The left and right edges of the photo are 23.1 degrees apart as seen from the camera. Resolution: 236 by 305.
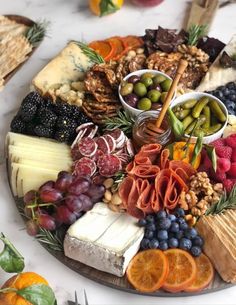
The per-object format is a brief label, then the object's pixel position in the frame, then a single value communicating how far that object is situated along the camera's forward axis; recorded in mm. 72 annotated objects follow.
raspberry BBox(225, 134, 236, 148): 1738
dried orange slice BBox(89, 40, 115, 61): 2105
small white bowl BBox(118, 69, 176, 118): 1857
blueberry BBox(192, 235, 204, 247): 1565
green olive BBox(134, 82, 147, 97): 1884
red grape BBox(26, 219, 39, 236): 1630
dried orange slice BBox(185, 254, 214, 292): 1518
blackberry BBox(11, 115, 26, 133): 1857
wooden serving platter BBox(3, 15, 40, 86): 2262
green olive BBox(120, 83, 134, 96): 1888
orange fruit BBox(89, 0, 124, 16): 2291
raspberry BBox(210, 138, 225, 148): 1747
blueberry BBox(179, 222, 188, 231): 1589
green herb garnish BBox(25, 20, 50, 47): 2203
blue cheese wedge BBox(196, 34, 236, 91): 1964
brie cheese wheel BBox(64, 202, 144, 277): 1520
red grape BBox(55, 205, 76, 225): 1594
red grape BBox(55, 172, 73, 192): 1620
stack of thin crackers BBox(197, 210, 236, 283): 1494
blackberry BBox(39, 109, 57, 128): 1809
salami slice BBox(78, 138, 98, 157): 1744
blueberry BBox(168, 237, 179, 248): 1567
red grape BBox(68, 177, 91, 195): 1607
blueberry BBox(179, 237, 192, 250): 1561
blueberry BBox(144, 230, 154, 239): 1582
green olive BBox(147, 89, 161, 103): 1873
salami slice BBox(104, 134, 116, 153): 1764
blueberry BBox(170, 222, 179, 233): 1583
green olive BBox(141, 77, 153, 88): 1902
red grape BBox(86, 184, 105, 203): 1642
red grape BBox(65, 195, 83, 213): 1588
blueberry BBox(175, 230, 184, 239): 1580
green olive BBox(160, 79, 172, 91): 1909
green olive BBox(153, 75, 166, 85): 1916
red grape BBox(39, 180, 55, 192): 1624
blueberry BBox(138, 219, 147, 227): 1593
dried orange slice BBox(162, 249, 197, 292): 1503
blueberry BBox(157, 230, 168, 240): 1573
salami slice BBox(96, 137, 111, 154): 1758
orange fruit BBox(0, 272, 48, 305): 1418
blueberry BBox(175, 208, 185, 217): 1610
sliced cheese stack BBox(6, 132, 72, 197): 1710
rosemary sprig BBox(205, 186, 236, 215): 1631
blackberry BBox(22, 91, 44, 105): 1841
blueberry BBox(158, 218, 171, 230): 1581
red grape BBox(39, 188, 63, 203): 1594
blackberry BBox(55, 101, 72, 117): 1832
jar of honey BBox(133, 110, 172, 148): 1755
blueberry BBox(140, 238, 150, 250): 1574
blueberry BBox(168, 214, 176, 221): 1596
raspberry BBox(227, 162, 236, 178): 1696
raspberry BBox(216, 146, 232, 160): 1714
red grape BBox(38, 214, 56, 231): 1600
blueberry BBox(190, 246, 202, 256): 1551
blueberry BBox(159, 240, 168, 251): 1564
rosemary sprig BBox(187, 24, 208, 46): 2078
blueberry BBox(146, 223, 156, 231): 1586
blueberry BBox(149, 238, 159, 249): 1565
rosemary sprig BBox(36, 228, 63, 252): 1617
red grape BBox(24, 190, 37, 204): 1650
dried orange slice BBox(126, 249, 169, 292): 1503
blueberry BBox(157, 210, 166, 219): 1595
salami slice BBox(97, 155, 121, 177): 1722
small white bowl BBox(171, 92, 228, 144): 1849
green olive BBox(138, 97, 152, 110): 1864
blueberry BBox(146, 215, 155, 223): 1595
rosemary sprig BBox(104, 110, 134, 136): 1851
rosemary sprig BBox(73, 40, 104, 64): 2027
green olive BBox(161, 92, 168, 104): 1879
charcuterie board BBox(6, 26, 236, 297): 1544
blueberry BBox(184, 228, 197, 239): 1574
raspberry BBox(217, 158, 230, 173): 1682
